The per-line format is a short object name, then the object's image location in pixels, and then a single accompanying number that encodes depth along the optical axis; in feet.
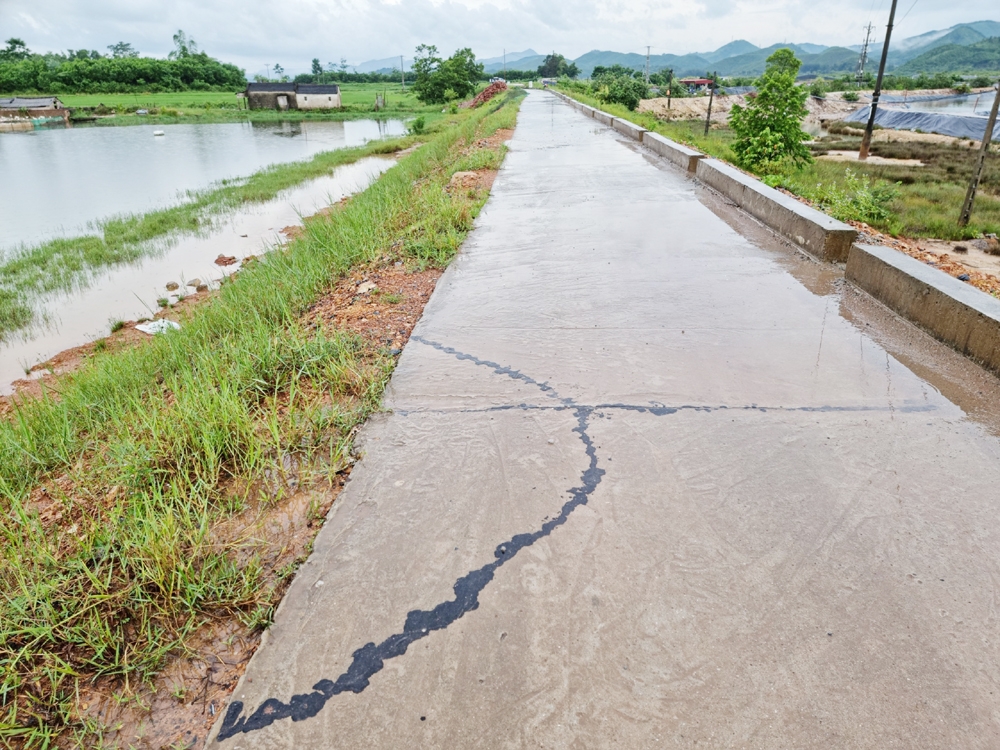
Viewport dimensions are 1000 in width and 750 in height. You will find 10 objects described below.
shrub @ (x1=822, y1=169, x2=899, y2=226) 22.11
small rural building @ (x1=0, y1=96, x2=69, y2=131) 161.17
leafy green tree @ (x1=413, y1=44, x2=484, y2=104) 201.98
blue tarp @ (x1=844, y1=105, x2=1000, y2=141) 99.25
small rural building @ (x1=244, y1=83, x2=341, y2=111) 208.44
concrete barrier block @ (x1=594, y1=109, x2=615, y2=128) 62.68
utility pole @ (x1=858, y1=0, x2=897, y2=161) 64.18
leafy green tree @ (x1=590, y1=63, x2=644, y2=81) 273.33
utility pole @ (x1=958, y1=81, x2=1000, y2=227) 25.43
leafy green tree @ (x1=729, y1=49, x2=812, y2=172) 33.53
